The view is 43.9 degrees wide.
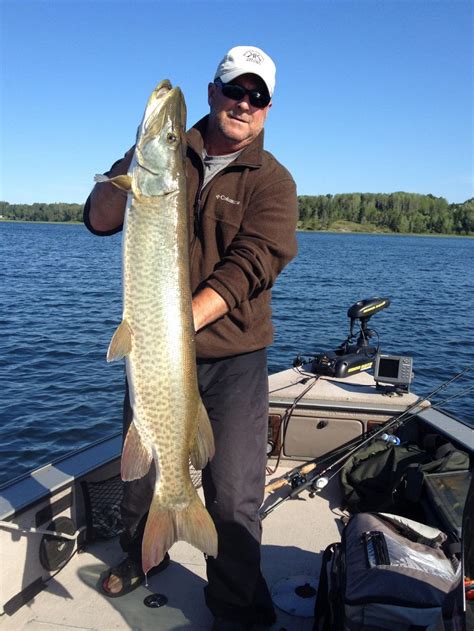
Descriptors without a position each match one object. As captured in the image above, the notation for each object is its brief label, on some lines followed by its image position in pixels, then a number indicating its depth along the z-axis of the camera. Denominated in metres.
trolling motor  6.19
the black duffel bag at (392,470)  4.36
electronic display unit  5.59
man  3.10
